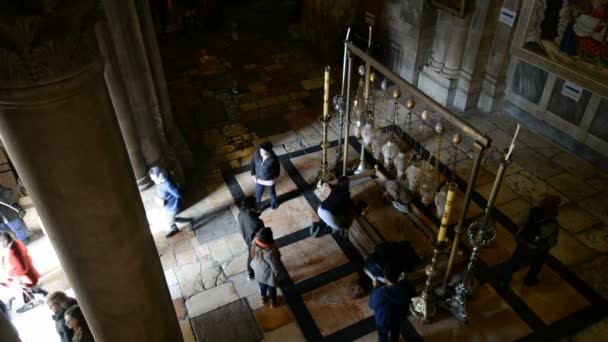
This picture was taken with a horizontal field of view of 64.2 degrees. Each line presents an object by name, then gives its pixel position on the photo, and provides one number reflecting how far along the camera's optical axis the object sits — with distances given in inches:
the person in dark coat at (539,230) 195.5
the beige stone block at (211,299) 220.5
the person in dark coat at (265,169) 251.8
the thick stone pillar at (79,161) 83.0
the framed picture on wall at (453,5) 326.3
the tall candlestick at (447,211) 173.0
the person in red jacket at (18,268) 203.5
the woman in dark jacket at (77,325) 168.9
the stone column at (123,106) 229.9
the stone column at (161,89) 251.9
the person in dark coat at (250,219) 218.1
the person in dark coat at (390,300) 172.6
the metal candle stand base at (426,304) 209.2
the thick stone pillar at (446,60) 346.0
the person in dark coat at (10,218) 240.8
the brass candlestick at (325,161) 254.1
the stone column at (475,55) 325.9
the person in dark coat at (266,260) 196.3
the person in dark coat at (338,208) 238.2
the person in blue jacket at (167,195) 241.9
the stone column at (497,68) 326.0
